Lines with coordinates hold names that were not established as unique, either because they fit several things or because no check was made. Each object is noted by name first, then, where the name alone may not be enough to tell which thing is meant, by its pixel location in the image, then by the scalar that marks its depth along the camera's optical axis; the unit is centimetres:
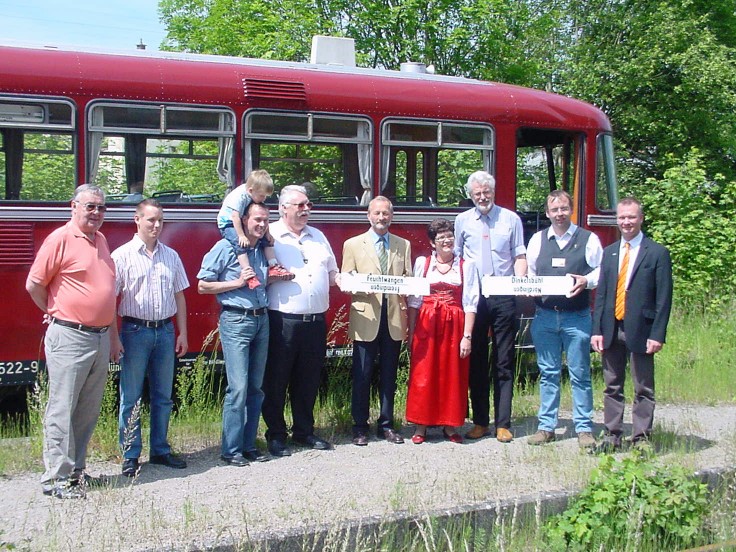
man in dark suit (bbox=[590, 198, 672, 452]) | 681
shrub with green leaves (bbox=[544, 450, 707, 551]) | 511
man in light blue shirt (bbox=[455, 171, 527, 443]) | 747
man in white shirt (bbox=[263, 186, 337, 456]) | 689
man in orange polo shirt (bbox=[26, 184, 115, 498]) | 574
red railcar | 793
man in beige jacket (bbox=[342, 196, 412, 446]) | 729
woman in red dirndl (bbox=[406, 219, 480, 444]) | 739
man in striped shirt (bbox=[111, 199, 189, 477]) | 629
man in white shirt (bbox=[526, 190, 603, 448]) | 725
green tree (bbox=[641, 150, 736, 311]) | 1503
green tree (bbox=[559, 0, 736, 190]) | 1986
